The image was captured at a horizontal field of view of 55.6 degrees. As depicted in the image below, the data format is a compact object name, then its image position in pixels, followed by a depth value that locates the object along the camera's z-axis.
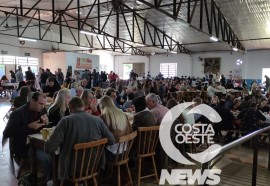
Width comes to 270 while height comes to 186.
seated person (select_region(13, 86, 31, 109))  4.41
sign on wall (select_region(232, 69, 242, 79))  17.03
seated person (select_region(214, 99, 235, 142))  5.63
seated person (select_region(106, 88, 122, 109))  4.73
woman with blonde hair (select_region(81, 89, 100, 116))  3.92
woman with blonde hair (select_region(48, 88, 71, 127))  3.48
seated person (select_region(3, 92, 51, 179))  2.89
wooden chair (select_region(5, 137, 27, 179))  3.20
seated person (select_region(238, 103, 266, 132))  5.39
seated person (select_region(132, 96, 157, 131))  3.32
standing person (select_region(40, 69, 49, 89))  11.09
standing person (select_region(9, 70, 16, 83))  13.62
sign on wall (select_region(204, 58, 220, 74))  17.91
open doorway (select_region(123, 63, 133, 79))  22.58
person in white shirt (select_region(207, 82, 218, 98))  10.07
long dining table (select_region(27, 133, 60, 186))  2.62
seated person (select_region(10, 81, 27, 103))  6.39
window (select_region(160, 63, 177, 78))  20.05
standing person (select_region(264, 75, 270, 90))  13.47
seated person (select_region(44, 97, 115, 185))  2.38
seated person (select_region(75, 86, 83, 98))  5.54
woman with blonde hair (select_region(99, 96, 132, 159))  2.96
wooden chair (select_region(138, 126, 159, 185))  3.14
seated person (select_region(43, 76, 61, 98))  6.55
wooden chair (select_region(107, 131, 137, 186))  2.92
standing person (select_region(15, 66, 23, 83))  12.48
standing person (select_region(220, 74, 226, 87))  13.18
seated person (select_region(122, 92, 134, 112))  5.24
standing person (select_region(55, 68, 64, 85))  12.19
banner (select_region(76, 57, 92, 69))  17.17
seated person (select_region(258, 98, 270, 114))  6.59
